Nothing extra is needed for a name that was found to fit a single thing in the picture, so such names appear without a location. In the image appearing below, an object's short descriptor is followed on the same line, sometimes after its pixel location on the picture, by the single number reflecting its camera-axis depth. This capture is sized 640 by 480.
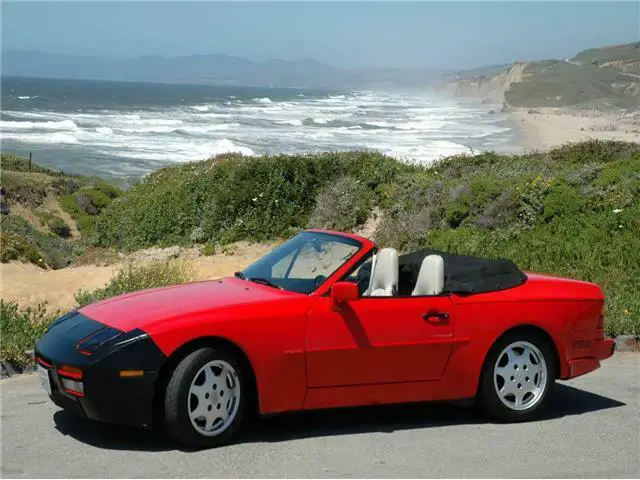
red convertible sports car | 6.10
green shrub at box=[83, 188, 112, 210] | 39.79
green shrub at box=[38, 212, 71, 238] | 34.68
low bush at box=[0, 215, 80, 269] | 17.81
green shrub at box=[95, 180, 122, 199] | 41.84
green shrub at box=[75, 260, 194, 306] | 11.27
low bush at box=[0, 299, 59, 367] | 8.66
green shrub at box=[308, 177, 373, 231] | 20.72
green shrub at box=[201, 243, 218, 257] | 20.14
